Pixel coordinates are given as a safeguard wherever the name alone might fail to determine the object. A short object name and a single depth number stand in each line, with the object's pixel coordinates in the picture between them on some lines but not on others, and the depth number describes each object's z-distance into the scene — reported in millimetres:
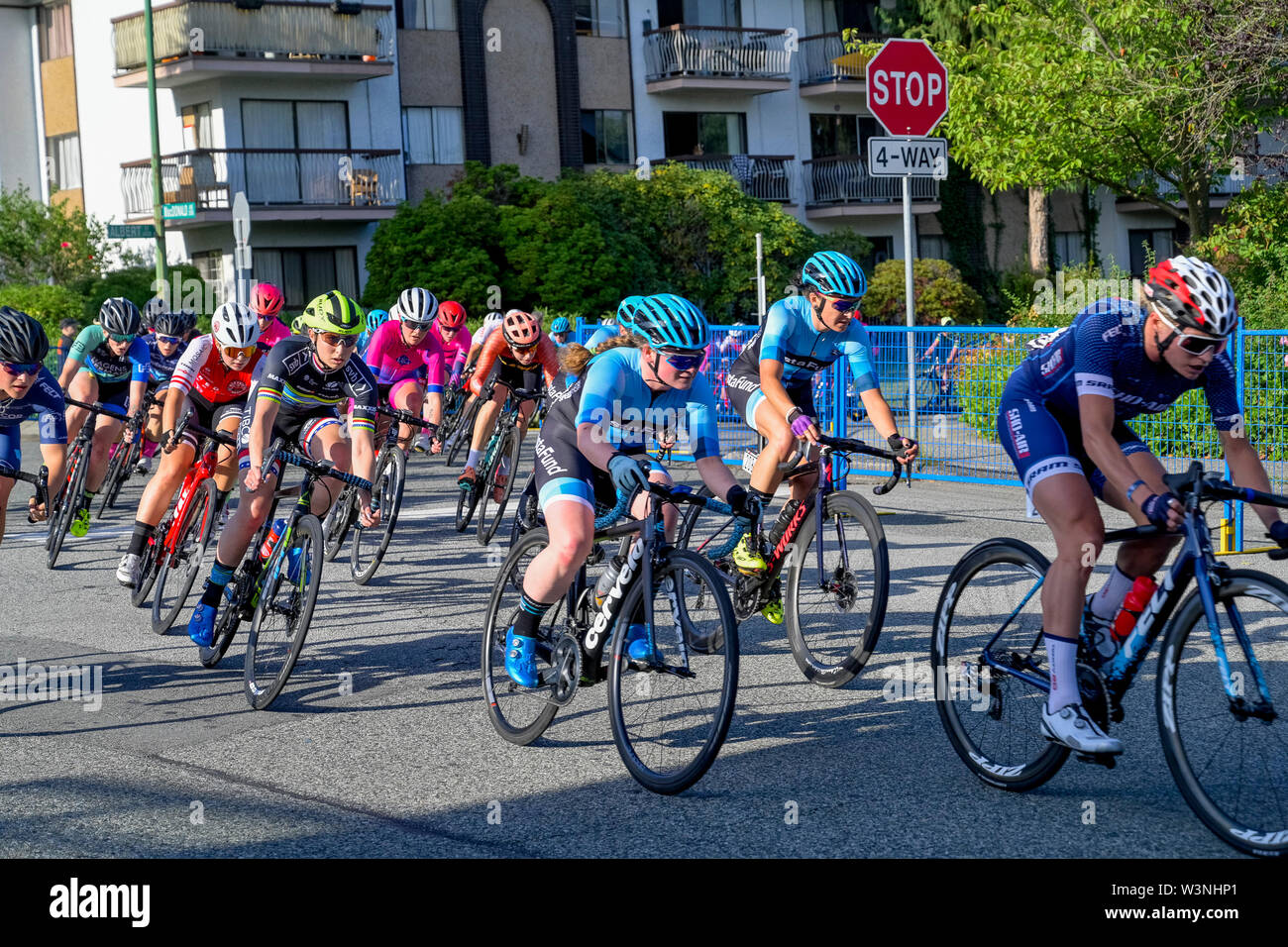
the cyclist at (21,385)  8633
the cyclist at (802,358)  7496
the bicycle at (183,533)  8750
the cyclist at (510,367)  11727
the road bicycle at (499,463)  11812
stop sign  13383
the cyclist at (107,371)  11742
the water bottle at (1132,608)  4988
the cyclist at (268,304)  12684
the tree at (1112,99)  19891
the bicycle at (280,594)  6824
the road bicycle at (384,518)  10359
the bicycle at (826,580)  6875
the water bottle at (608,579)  5734
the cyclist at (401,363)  12367
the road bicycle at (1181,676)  4449
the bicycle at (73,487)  11500
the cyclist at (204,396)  8961
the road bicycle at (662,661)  5270
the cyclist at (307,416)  7586
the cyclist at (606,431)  5793
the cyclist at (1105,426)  4727
